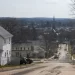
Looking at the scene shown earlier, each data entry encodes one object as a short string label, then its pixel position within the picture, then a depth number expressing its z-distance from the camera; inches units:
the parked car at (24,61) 2049.0
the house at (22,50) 3558.1
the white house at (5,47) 1987.9
